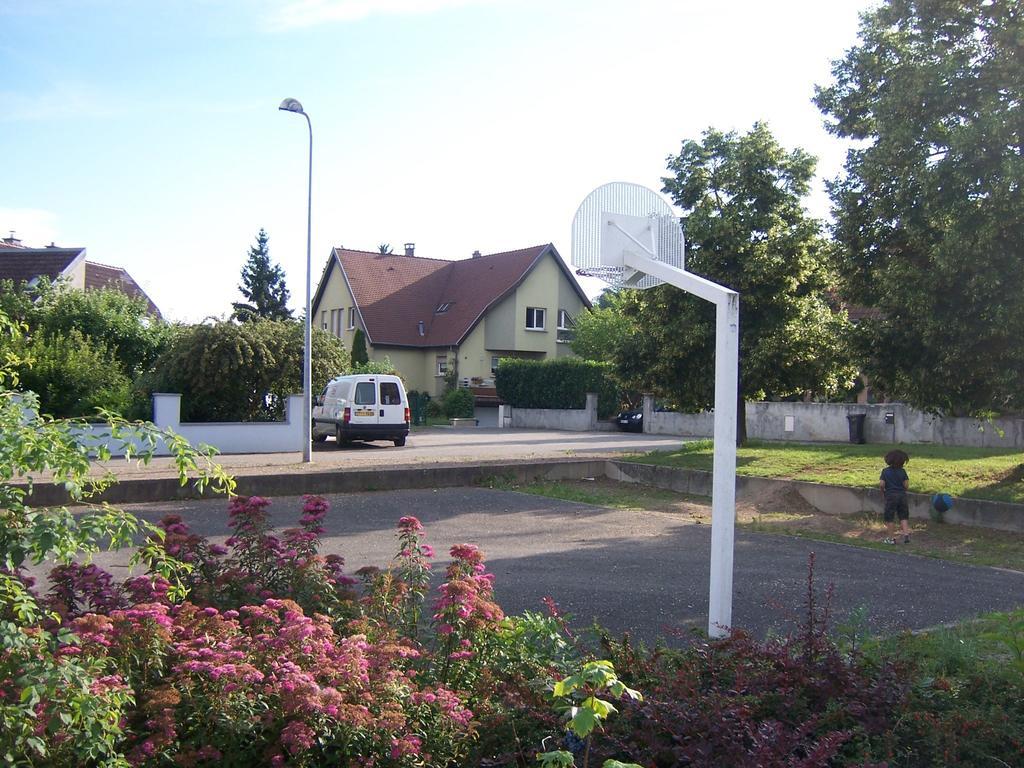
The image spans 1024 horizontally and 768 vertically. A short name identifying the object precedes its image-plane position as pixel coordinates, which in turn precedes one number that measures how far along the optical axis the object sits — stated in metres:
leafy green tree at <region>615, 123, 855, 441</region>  20.25
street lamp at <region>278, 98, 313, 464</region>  21.24
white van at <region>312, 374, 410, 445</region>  27.67
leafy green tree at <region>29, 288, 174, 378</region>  25.86
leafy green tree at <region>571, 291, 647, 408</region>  47.00
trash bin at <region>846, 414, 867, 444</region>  29.91
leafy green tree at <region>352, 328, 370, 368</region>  47.28
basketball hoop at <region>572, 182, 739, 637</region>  5.88
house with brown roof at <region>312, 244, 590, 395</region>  49.09
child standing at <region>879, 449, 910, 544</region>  13.09
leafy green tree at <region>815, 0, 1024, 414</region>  13.03
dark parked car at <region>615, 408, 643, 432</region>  40.88
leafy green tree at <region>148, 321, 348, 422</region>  24.52
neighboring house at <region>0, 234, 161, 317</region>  36.25
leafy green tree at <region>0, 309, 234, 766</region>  2.98
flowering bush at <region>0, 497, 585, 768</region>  3.30
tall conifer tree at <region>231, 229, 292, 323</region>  71.88
